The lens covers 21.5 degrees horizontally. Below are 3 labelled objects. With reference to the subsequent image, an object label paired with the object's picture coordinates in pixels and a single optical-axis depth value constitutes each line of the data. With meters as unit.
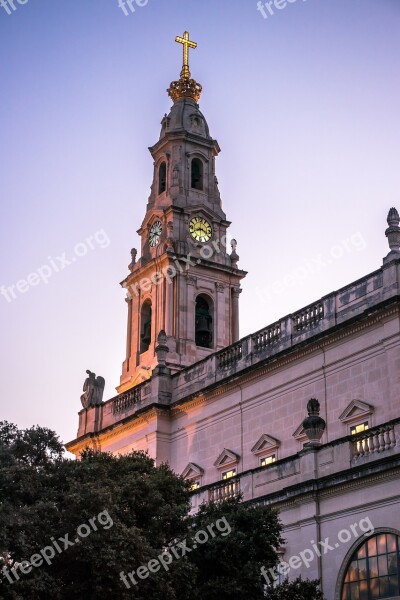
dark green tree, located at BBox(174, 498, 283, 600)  25.16
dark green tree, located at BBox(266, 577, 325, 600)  26.56
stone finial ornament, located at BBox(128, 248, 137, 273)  51.84
